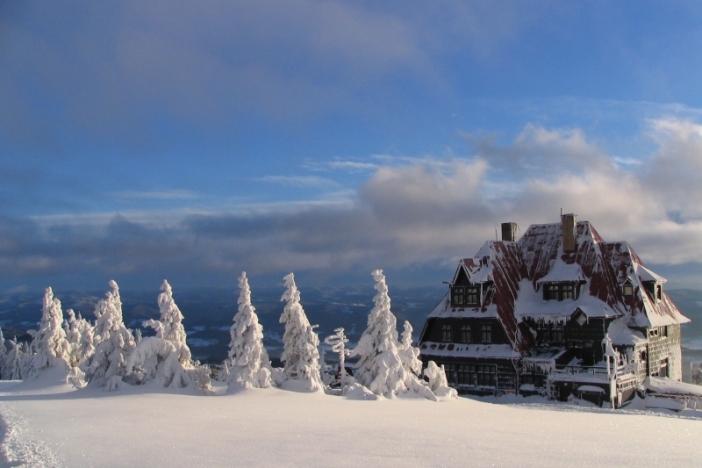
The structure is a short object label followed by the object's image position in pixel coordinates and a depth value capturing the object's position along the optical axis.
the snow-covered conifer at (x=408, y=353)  30.80
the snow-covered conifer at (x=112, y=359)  31.34
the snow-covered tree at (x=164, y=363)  29.64
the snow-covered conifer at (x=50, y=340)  41.47
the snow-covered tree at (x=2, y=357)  69.37
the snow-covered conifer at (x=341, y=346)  31.88
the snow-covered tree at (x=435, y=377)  31.77
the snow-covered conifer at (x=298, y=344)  30.27
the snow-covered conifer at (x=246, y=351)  29.06
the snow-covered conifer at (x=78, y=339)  47.62
